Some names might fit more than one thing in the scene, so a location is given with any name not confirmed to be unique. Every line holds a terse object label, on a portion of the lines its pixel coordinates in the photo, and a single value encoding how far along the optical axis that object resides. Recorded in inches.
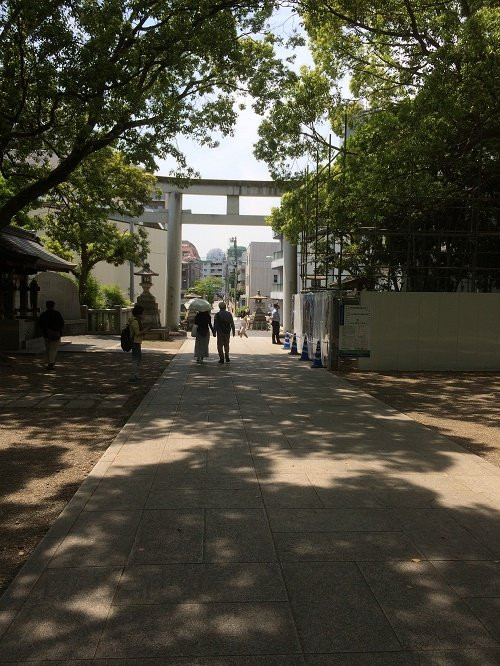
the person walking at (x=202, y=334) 585.6
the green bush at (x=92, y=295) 1169.9
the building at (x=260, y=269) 3373.5
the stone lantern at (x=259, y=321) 1569.9
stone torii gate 1107.9
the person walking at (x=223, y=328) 588.9
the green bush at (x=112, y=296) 1280.9
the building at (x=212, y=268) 7406.5
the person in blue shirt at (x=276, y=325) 946.1
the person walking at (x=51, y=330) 511.2
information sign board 553.3
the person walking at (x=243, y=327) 1159.3
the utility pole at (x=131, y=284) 1341.3
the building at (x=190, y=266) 4690.9
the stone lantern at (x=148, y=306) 1033.5
